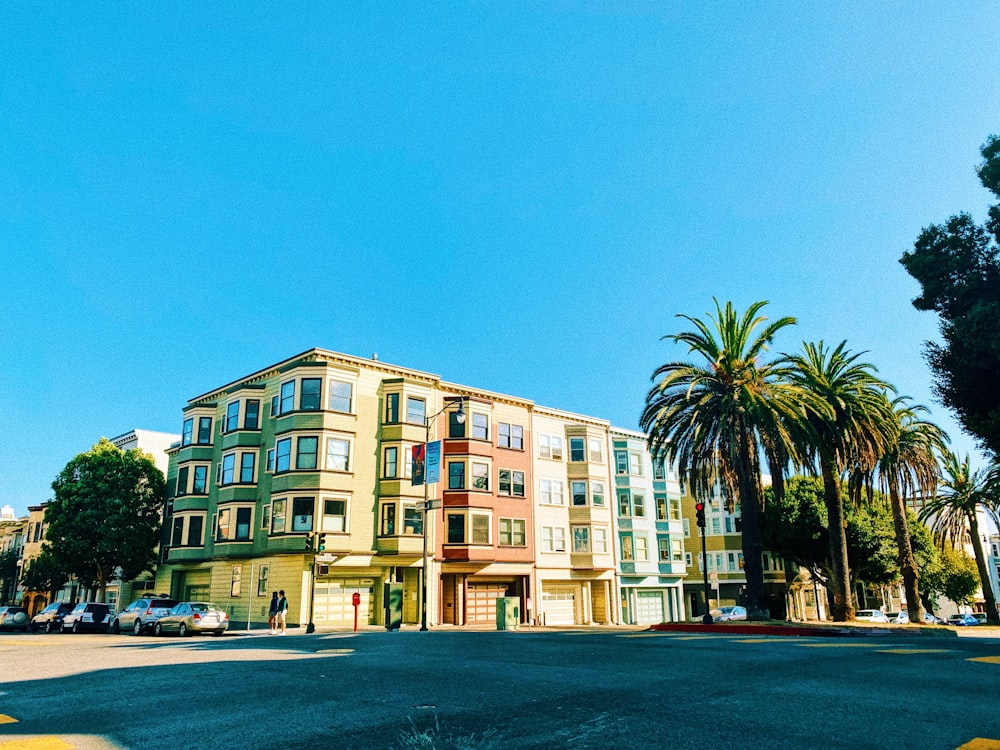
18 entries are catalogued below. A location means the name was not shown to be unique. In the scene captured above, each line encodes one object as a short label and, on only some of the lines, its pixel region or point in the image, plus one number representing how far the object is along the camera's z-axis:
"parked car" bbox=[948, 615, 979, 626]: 66.75
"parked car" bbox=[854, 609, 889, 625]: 53.38
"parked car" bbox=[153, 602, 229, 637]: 32.94
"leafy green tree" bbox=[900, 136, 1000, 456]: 19.91
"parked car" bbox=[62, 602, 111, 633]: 40.47
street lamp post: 32.62
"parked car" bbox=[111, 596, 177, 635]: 34.59
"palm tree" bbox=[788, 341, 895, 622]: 33.99
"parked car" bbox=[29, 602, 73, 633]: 43.84
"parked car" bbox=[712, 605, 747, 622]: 49.54
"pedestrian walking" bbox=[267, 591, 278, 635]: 33.56
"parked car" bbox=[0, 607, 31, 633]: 46.97
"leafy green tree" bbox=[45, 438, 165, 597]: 50.81
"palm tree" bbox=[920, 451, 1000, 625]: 50.78
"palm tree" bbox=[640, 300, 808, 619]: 31.95
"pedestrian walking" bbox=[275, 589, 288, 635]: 33.44
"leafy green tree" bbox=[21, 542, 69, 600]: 60.26
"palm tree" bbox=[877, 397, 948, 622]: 41.62
